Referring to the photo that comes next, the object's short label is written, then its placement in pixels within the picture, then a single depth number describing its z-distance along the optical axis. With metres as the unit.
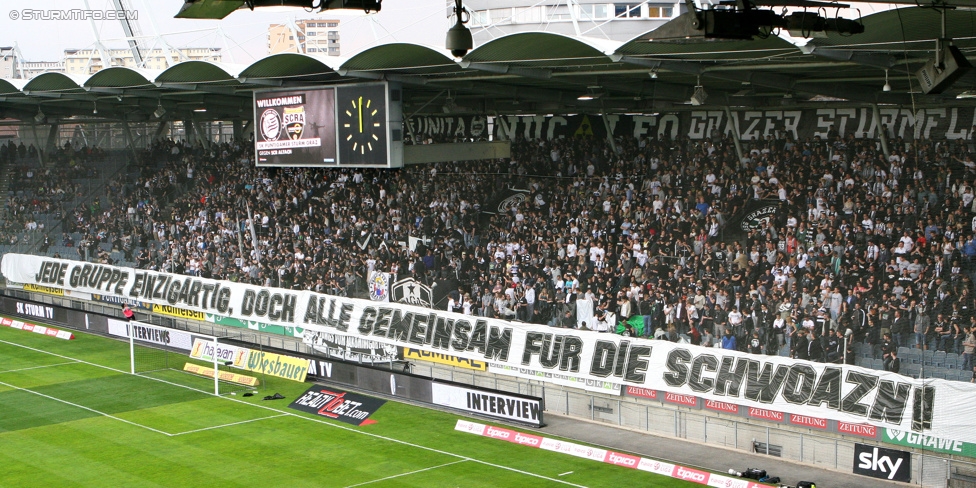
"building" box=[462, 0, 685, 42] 55.78
